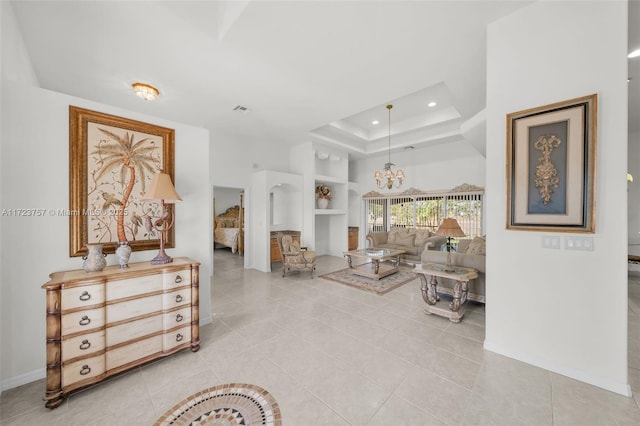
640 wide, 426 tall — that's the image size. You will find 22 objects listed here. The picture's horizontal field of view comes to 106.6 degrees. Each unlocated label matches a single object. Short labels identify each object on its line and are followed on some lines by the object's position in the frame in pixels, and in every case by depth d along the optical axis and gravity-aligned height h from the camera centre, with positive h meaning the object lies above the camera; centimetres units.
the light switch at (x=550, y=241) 211 -26
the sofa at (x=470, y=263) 346 -77
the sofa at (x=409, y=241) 626 -80
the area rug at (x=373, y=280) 445 -142
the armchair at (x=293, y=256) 536 -101
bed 814 -64
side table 310 -102
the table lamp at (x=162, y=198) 239 +14
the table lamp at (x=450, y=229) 395 -29
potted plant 731 +49
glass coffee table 504 -121
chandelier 520 +82
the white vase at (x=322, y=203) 729 +27
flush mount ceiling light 369 +191
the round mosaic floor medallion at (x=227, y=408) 163 -143
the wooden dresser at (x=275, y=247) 624 -94
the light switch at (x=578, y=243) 198 -26
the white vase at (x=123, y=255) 223 -41
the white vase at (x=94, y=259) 206 -42
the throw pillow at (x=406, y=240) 659 -79
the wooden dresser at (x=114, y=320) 177 -93
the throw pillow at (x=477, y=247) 386 -58
